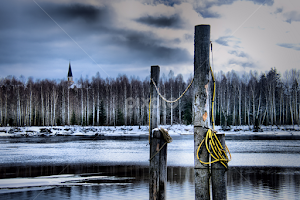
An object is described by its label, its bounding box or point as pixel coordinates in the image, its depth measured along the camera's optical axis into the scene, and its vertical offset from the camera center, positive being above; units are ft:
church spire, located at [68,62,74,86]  455.38 +60.18
